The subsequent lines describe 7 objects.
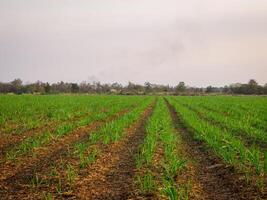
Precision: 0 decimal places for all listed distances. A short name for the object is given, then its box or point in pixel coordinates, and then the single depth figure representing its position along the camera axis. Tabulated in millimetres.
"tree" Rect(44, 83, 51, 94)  119562
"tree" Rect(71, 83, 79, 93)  138875
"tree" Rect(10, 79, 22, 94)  121375
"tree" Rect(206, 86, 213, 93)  146125
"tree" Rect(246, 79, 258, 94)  117594
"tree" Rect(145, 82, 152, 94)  150688
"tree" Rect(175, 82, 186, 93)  157250
